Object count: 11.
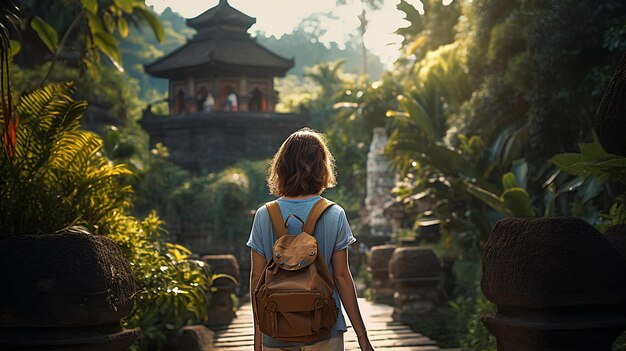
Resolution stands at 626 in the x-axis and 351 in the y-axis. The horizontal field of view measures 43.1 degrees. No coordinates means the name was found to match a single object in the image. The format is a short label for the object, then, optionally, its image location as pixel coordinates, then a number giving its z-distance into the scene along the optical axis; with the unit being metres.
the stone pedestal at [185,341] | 6.90
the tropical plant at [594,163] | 3.84
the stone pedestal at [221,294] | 9.73
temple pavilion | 30.11
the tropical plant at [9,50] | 3.68
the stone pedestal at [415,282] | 9.55
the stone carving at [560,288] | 3.12
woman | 3.33
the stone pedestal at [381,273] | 12.38
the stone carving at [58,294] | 3.04
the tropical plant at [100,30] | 3.04
